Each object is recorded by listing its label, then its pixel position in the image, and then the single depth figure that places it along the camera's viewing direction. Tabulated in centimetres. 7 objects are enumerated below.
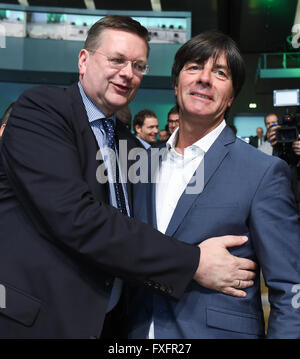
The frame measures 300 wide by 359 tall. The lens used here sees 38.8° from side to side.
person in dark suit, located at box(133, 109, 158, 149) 435
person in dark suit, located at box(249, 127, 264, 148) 481
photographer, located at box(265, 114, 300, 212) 353
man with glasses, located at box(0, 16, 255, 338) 115
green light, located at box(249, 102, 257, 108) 1376
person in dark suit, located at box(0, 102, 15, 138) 254
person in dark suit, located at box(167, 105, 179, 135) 393
